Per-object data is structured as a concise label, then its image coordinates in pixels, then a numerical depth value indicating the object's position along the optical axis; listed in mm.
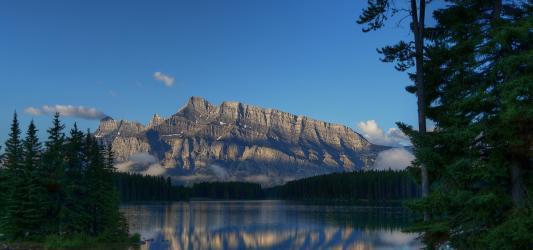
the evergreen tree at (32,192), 53406
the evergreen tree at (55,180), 54094
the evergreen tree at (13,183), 54250
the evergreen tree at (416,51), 21203
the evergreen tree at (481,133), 17125
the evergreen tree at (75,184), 55469
